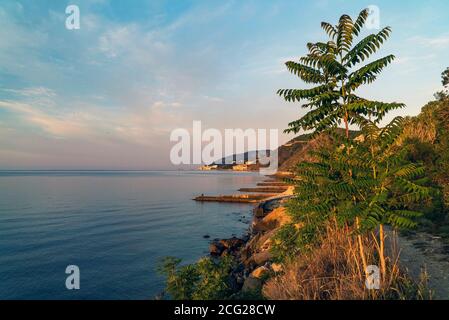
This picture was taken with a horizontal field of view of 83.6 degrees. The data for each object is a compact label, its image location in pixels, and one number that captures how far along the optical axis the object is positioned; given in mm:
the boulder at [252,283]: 9719
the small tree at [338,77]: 5996
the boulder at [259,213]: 35553
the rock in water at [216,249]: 23609
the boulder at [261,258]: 14614
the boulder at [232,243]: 24594
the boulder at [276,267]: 9722
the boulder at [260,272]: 10766
